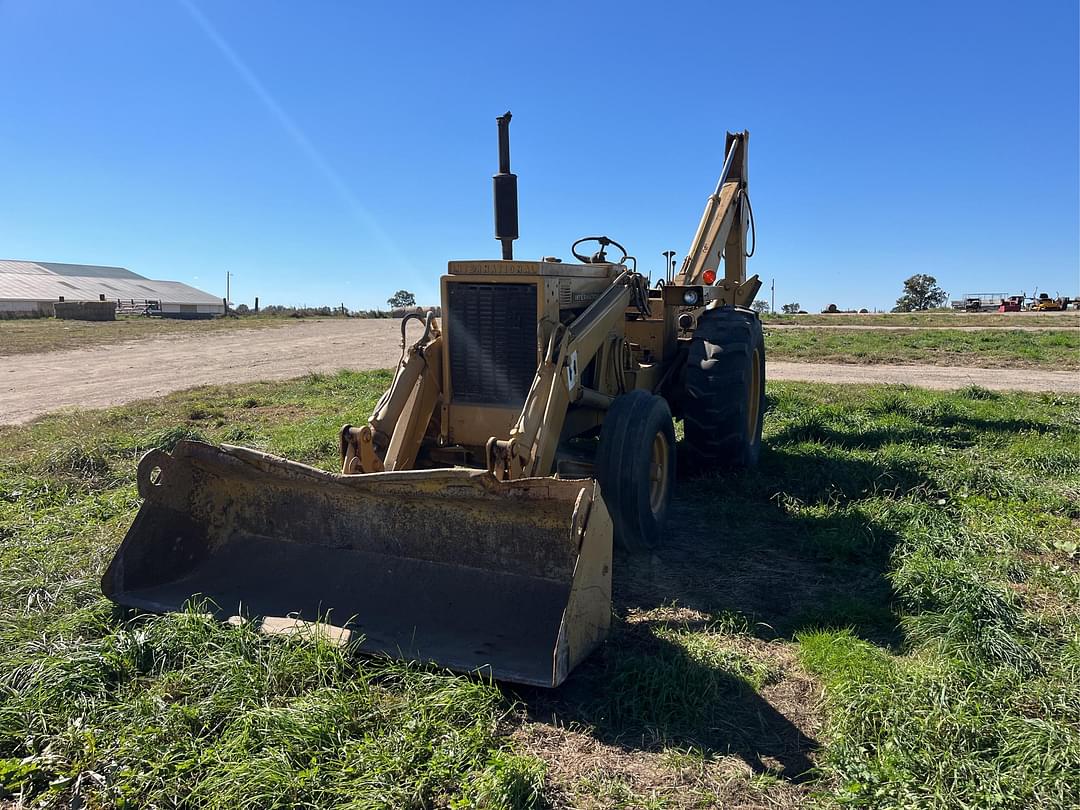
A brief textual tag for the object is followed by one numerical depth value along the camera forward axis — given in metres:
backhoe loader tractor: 3.79
